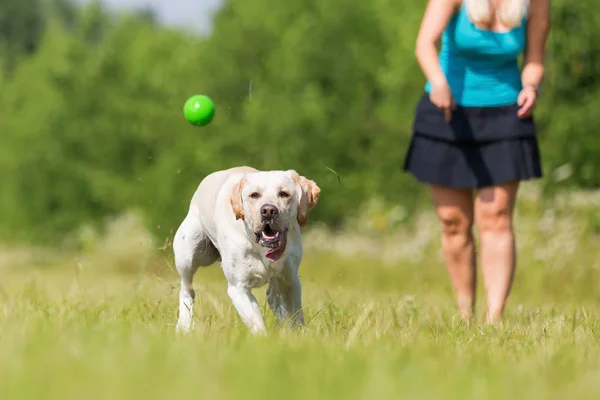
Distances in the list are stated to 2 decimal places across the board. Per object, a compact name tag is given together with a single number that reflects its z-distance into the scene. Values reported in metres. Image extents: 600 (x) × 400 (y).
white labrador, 8.47
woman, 10.92
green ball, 10.69
